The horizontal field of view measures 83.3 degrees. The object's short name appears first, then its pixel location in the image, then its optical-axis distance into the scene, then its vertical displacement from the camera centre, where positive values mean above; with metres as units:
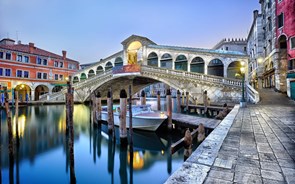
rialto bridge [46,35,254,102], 14.90 +2.67
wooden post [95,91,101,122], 10.56 -1.00
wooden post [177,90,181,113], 12.94 -0.90
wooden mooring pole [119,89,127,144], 6.91 -0.93
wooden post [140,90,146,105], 13.35 -0.46
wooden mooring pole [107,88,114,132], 8.04 -0.81
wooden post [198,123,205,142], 6.22 -1.53
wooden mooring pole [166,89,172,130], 8.88 -1.06
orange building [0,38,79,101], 22.50 +3.92
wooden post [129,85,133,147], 6.40 -0.83
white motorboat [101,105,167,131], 8.55 -1.35
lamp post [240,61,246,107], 9.63 -0.67
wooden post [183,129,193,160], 4.73 -1.49
